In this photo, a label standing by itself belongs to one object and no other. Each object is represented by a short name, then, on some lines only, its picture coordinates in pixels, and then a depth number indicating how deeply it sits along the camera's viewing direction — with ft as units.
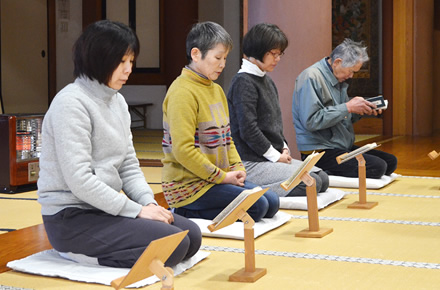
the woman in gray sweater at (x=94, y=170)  9.07
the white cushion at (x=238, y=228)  11.59
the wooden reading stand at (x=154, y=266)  7.04
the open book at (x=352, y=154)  13.30
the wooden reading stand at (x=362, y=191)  14.03
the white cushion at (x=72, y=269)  9.05
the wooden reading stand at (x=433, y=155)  16.37
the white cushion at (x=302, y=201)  14.16
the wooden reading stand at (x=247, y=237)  9.14
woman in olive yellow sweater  11.54
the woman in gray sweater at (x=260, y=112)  13.85
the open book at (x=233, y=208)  9.08
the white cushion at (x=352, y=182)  16.62
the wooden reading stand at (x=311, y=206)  11.39
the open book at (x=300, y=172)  11.07
